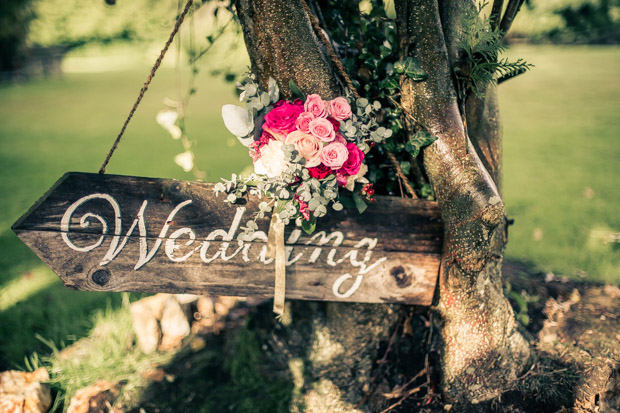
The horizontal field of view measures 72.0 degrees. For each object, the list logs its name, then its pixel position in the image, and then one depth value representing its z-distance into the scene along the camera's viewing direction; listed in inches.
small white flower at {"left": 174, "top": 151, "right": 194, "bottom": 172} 82.4
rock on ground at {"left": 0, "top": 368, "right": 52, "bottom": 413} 74.4
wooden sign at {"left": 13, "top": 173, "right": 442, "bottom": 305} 63.2
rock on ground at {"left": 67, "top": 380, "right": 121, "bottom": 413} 76.8
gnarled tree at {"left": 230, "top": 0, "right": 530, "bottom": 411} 63.1
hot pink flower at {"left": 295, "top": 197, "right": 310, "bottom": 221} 60.2
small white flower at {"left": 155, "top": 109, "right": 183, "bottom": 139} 86.4
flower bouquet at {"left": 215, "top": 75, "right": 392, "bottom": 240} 57.3
